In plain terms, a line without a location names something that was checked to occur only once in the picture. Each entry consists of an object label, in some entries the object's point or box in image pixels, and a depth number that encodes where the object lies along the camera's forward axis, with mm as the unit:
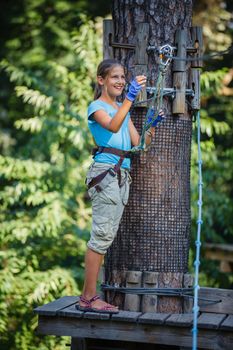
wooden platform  9211
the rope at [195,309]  8258
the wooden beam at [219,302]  10297
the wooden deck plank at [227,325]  9141
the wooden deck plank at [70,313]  9612
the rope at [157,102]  9457
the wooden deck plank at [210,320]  9178
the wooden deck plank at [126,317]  9375
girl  9594
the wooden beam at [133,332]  9211
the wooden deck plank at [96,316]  9500
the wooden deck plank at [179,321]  9220
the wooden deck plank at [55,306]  9734
